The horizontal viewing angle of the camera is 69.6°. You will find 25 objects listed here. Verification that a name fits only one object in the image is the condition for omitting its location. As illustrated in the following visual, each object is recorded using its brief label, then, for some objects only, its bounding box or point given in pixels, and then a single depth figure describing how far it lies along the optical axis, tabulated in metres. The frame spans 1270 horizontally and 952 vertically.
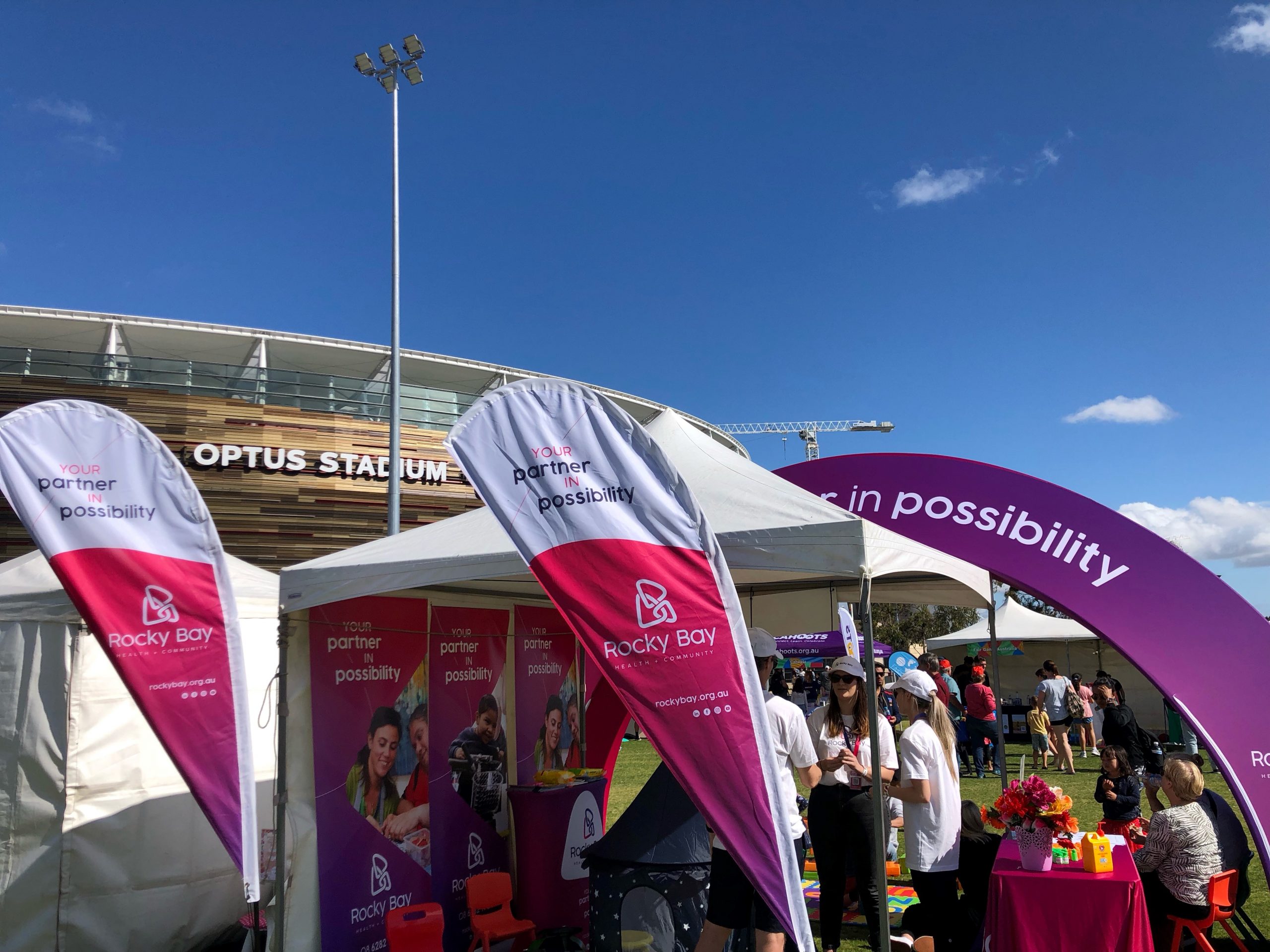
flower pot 4.16
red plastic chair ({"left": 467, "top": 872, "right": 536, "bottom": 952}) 5.64
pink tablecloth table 3.94
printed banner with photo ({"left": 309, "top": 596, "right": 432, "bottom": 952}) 5.23
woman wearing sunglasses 4.95
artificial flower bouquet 4.11
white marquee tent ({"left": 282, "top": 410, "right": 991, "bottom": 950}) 4.06
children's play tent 4.55
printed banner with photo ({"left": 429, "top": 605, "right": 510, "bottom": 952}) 6.03
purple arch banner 5.72
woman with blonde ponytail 4.54
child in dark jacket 6.18
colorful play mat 6.42
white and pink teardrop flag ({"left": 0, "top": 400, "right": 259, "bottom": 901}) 4.11
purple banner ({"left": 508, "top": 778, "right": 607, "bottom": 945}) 6.04
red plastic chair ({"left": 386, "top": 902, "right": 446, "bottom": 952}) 5.29
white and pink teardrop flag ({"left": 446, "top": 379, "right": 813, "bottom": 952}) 3.11
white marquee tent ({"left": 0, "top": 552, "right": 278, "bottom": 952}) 5.62
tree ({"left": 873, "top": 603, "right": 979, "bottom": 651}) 48.66
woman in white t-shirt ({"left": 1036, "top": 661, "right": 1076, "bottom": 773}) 14.41
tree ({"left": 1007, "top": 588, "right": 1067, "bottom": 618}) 57.84
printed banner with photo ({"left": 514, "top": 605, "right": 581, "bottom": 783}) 7.09
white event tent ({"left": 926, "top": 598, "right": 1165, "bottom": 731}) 19.84
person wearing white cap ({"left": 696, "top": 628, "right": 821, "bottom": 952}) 3.95
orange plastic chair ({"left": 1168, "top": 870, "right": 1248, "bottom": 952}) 4.56
